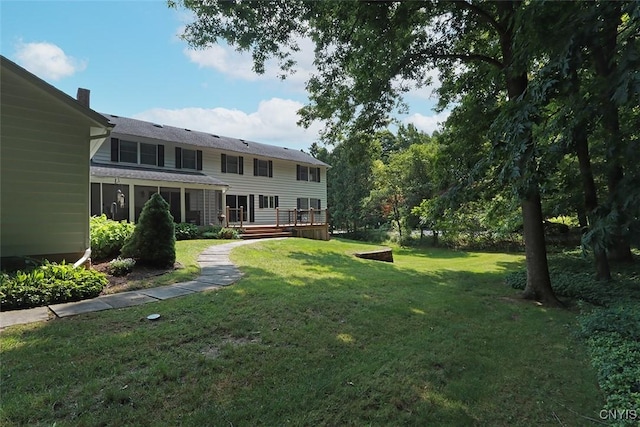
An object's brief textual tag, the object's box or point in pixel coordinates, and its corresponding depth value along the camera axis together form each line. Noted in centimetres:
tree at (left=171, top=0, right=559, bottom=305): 702
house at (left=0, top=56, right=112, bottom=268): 611
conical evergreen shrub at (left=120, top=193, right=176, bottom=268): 735
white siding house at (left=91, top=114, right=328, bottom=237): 1630
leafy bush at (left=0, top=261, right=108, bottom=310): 480
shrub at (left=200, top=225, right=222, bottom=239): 1482
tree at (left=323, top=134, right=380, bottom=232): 3075
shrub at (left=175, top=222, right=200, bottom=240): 1402
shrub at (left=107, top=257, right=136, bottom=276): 673
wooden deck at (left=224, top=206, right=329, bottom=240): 1758
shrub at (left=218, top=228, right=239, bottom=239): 1530
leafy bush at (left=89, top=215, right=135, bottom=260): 805
